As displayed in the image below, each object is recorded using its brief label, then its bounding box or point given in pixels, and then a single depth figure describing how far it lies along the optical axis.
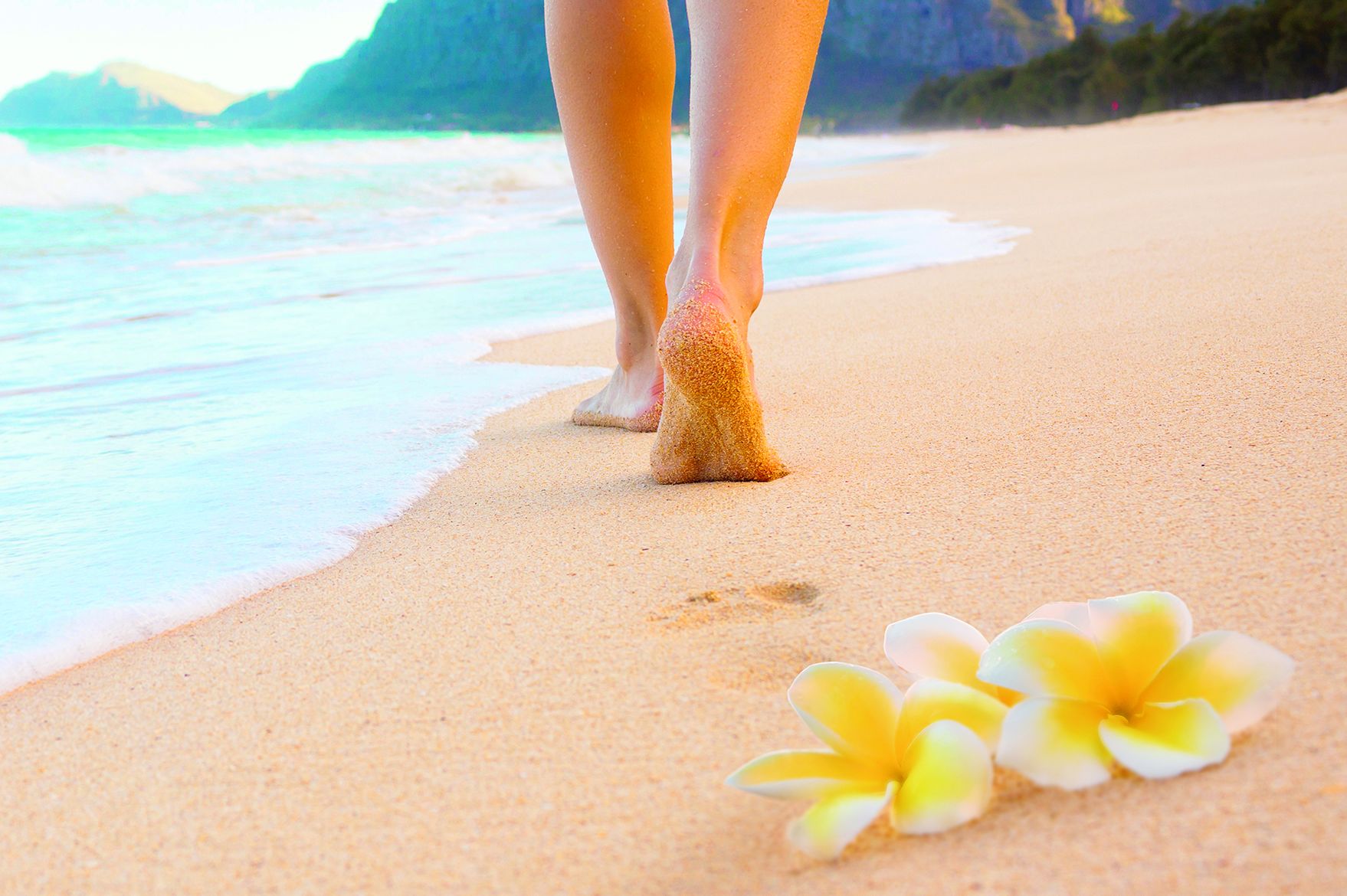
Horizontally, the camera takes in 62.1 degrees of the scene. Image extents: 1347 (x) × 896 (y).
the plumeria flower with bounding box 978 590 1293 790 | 0.58
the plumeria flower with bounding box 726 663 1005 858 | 0.57
